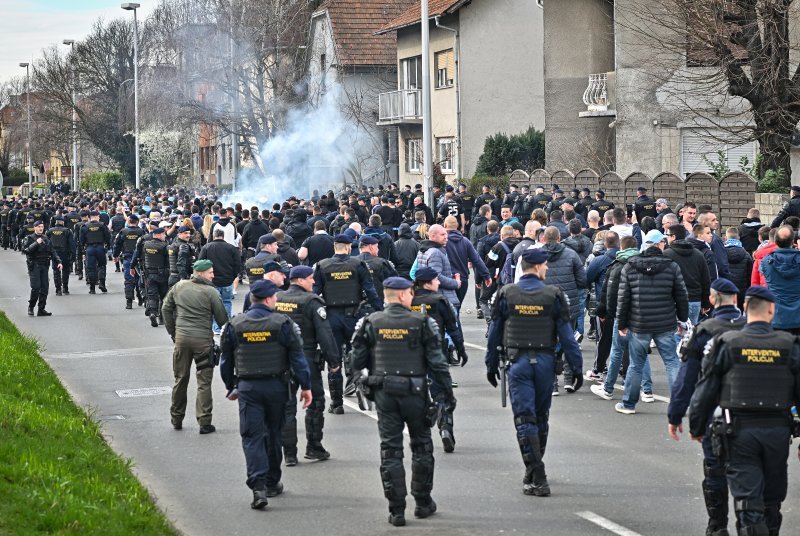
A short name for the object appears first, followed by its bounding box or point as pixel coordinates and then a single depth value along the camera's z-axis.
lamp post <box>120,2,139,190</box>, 57.19
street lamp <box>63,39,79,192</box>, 80.69
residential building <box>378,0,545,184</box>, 44.62
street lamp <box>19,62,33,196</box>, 84.30
